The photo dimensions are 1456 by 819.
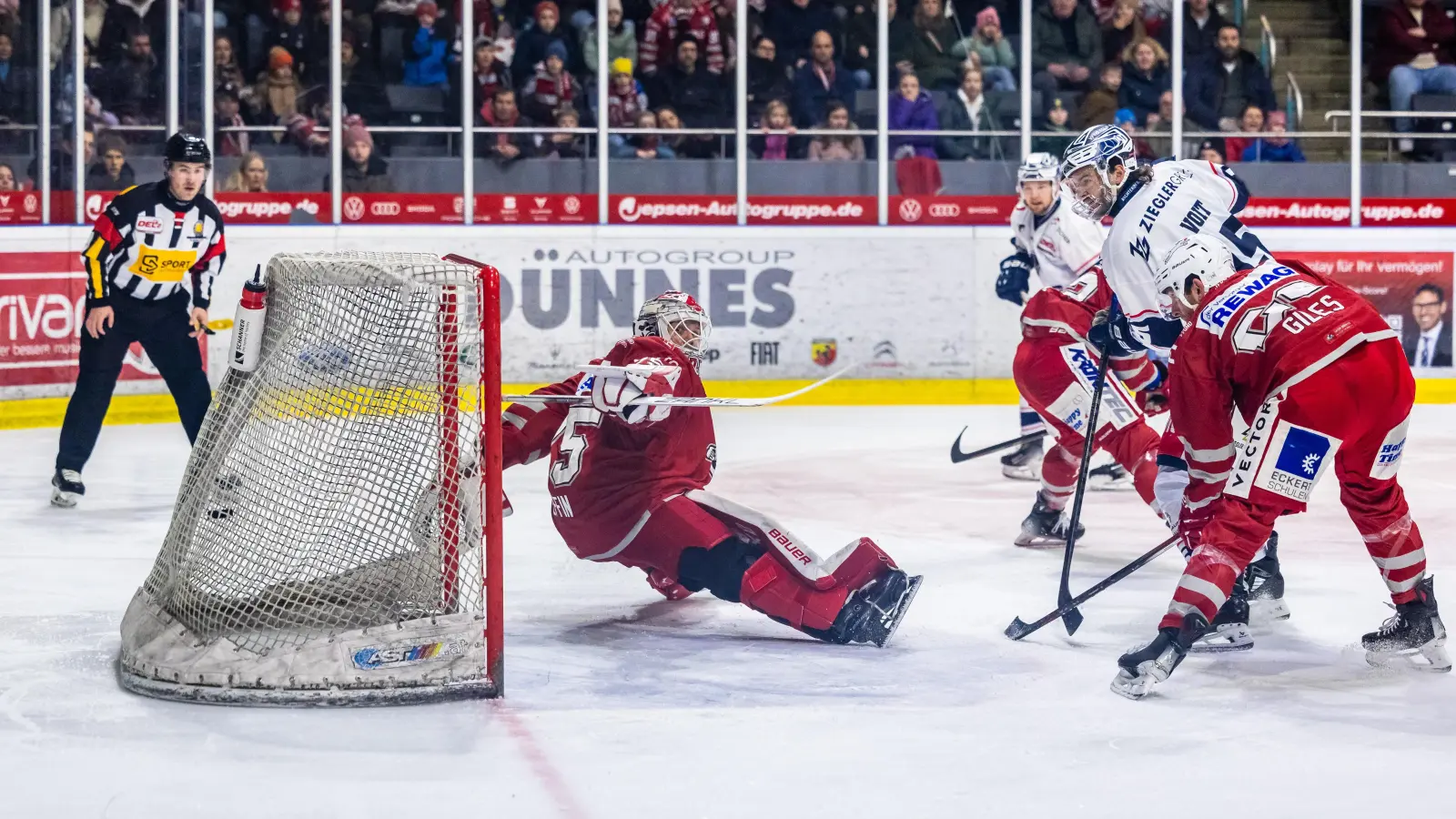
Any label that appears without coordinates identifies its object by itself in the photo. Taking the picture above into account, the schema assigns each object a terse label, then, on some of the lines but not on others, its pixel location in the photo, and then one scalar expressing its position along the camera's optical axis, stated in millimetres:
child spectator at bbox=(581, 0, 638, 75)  19437
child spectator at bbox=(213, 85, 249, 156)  18312
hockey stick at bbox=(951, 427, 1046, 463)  13234
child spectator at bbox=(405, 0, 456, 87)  19406
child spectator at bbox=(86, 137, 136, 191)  17453
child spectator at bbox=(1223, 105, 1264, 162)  20000
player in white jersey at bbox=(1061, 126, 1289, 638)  8570
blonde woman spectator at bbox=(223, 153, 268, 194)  18297
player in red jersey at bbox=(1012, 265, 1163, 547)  10984
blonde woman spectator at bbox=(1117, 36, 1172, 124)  19828
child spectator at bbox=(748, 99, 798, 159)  19484
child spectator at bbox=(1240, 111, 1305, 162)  19937
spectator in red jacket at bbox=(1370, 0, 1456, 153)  20500
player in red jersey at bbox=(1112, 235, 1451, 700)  7113
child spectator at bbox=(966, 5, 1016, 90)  19891
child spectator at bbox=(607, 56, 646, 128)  19516
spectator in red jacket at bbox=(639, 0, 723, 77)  19641
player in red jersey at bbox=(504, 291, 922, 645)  8039
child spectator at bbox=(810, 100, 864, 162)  19562
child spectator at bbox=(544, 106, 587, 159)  19094
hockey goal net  6992
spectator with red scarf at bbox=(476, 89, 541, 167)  19000
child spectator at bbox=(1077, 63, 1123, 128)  19922
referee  12039
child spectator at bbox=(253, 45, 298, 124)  18719
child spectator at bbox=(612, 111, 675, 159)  19250
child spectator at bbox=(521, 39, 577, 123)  19422
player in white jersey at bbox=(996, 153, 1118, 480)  13180
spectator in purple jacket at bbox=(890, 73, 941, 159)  19594
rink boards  18094
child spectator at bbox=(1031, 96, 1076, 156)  19609
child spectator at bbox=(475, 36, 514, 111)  19297
